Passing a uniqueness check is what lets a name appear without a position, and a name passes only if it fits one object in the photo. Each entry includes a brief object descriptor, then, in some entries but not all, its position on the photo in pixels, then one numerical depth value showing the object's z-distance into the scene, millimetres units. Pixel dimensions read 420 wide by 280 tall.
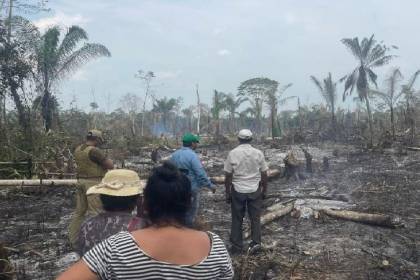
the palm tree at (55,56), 18547
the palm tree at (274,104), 33719
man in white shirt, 6223
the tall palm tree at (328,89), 38125
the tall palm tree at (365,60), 30938
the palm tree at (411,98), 22312
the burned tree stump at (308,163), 13936
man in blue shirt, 5859
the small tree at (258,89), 43406
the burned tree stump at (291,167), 13062
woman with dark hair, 1804
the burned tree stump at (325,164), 15031
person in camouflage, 4879
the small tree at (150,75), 40197
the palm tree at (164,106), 51531
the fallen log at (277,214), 7943
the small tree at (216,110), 33419
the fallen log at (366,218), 7699
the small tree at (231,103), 46944
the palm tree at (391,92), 29266
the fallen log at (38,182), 10695
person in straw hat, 2589
